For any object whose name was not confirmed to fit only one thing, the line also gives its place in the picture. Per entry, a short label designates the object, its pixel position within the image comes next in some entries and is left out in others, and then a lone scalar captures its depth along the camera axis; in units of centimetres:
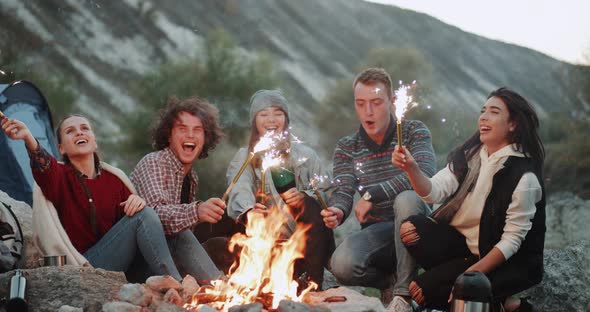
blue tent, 731
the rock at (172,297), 416
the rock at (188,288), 428
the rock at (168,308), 391
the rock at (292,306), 389
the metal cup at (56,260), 452
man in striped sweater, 503
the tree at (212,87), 1762
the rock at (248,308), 386
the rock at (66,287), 403
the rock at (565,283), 548
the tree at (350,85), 2125
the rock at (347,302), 416
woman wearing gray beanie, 527
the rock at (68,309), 386
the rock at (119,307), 385
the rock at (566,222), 1013
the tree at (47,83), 1872
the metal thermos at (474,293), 407
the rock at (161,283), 420
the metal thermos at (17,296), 395
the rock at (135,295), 400
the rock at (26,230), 502
